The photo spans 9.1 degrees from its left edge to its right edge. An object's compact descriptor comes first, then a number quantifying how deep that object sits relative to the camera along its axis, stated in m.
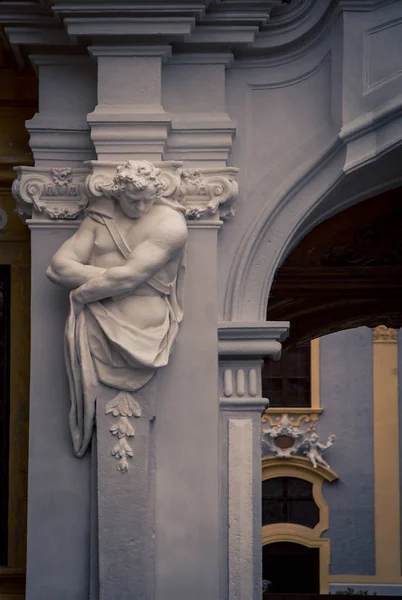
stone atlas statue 12.84
